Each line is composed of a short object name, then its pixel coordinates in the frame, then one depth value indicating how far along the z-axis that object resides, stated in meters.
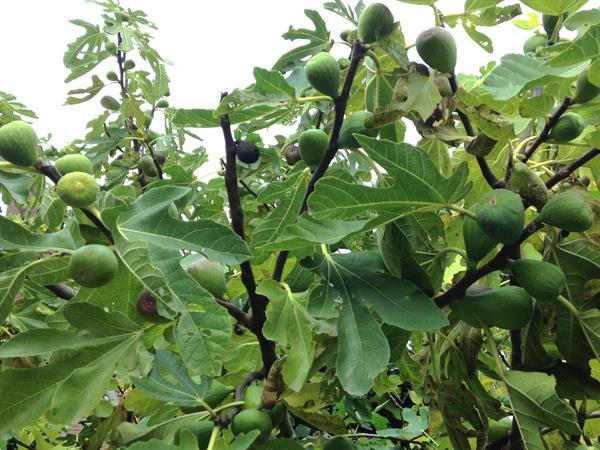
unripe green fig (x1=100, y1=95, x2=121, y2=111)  3.04
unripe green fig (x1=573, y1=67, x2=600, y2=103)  1.06
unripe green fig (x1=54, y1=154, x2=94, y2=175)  1.11
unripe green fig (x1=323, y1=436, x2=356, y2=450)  1.29
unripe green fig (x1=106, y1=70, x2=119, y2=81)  3.01
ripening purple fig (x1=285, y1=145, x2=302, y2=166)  2.01
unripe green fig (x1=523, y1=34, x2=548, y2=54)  1.71
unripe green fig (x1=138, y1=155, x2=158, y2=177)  2.78
